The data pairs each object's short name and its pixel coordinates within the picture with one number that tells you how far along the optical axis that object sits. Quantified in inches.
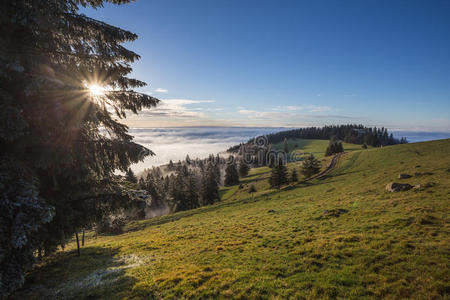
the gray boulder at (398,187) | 848.3
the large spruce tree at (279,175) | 1962.5
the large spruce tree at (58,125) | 181.9
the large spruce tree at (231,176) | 3312.0
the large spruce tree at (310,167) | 2057.1
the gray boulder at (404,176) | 1093.8
